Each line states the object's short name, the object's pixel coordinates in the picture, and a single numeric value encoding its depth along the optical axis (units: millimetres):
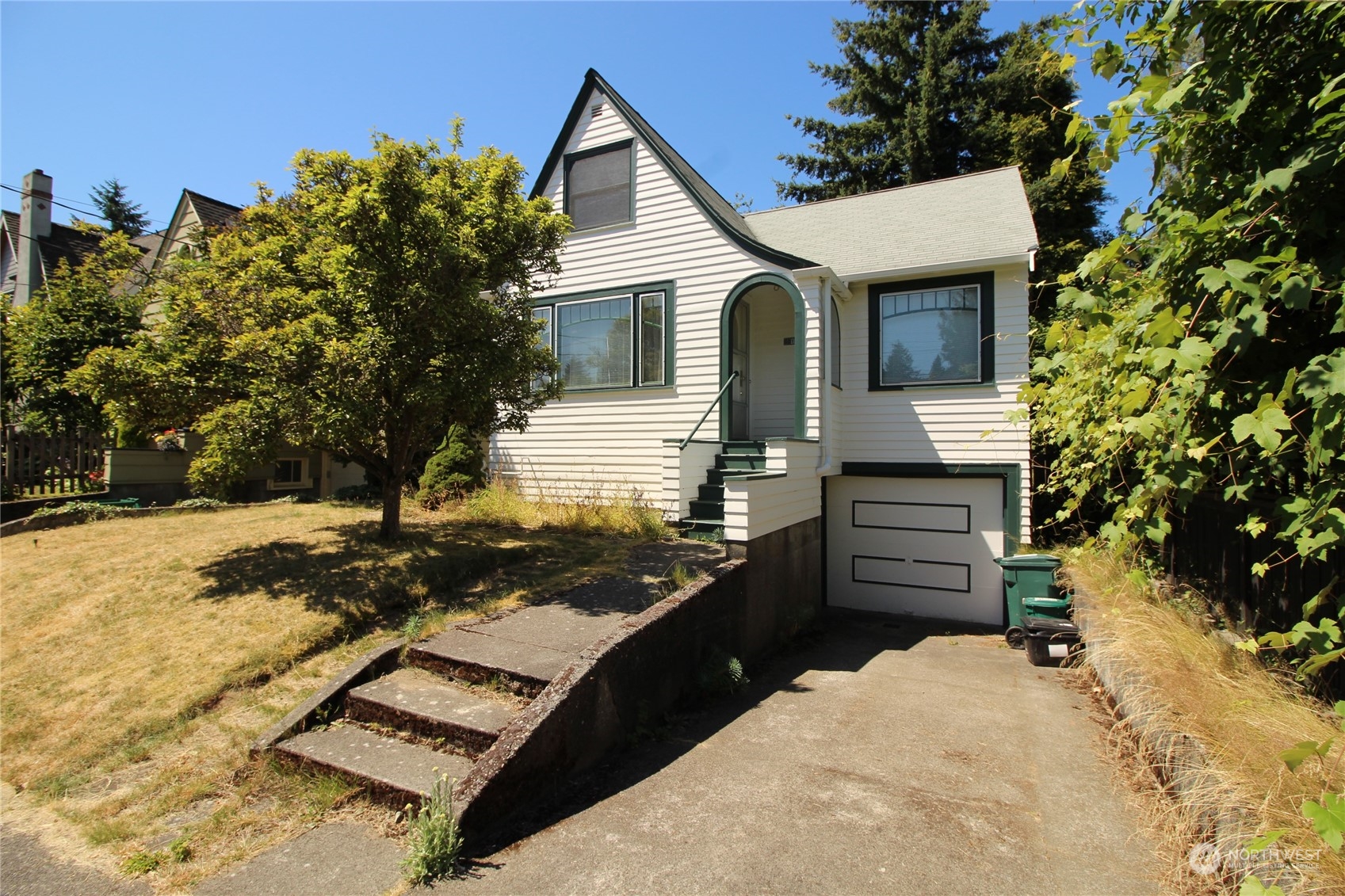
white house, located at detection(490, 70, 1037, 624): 10141
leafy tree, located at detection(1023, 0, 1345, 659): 2770
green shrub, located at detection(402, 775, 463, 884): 3596
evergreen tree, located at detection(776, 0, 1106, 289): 20969
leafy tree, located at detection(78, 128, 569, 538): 6852
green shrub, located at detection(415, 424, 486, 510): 11945
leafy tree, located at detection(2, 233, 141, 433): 12070
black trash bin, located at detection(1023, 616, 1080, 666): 7906
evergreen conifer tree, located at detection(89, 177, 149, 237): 41938
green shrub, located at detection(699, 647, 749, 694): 6316
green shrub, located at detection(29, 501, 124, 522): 10156
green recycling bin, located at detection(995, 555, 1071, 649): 8961
